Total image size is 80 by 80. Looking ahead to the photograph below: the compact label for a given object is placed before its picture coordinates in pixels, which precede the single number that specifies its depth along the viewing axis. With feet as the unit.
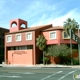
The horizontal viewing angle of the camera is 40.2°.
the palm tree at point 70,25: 77.19
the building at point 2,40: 114.23
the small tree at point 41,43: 80.90
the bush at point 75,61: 75.81
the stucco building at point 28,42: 82.02
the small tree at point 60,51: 74.18
